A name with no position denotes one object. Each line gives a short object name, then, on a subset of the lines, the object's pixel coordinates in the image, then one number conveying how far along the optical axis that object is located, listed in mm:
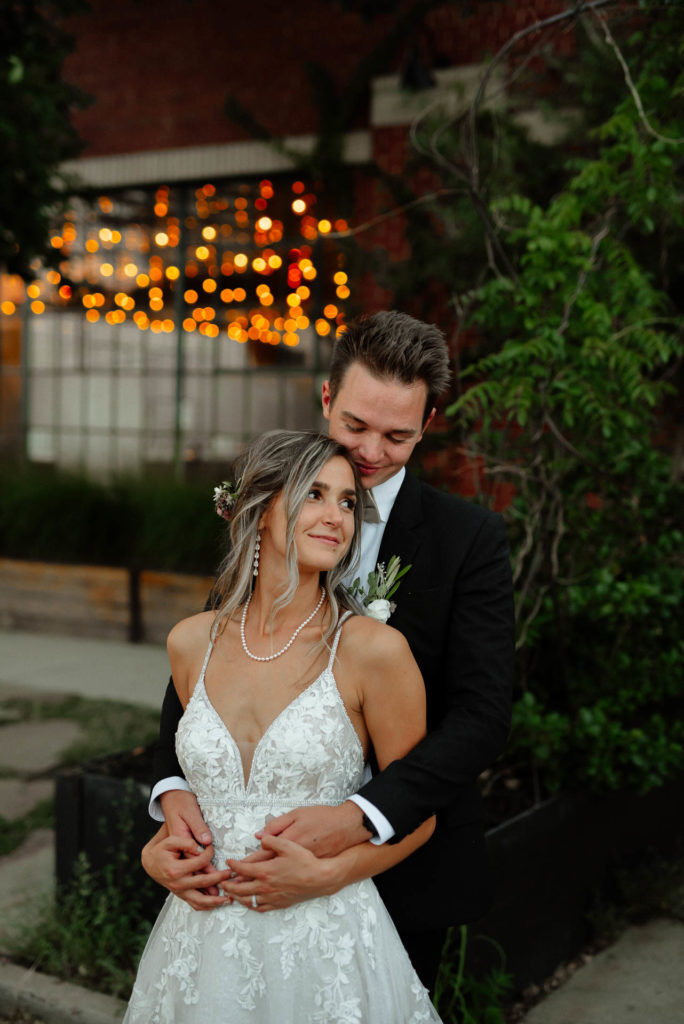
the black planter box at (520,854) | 3359
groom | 2154
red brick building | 9070
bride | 2080
